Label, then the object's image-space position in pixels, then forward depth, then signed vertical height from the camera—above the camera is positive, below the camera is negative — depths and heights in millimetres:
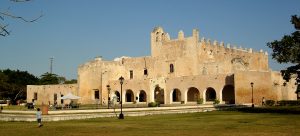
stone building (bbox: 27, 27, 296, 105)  45978 +2449
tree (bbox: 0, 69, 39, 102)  77750 +3563
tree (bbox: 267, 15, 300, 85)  29016 +3231
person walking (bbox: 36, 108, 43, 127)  21436 -975
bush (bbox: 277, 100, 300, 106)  42191 -702
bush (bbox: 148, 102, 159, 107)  41938 -663
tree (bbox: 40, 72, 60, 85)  95875 +4648
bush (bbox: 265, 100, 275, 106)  43188 -650
